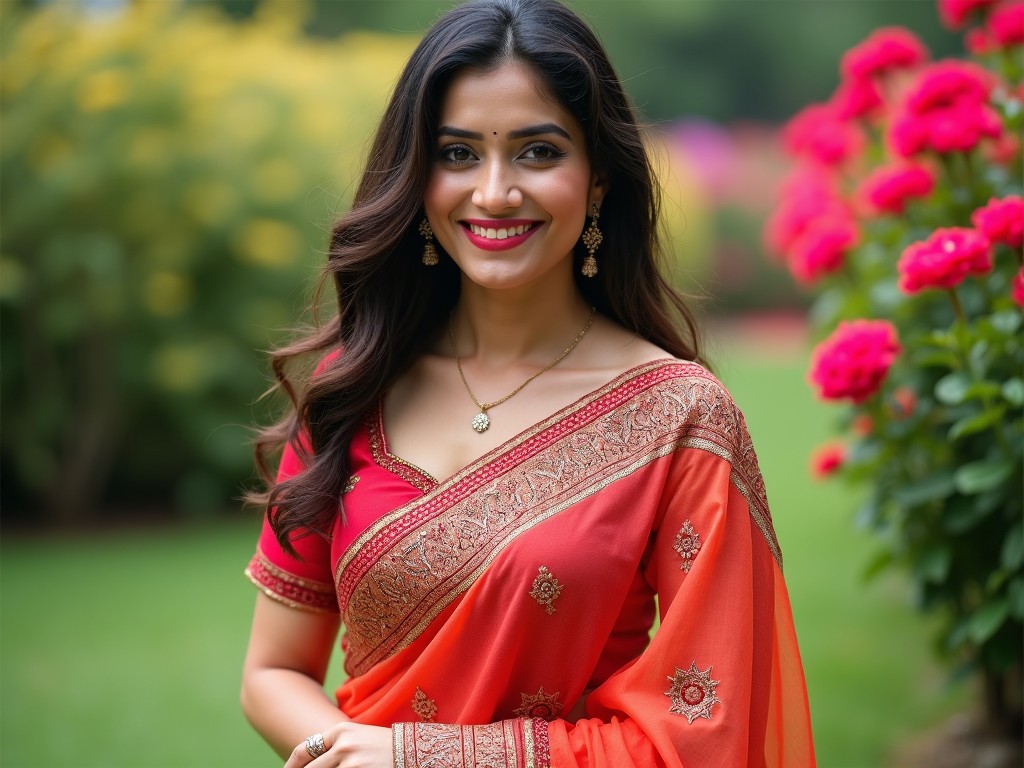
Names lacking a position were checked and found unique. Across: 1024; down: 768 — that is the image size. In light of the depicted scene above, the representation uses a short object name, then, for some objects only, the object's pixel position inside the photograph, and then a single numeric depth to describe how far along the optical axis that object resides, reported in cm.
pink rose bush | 261
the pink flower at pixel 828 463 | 341
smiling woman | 186
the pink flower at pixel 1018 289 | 239
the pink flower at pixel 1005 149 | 322
